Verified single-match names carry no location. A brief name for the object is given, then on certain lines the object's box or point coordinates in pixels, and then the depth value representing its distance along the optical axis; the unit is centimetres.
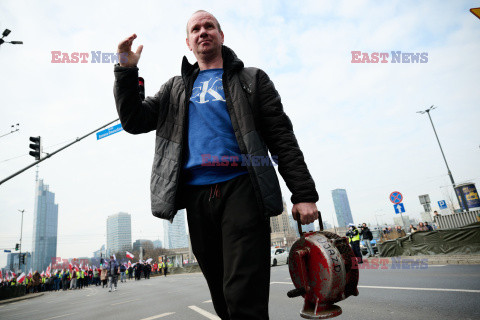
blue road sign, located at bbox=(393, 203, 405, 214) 1412
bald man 156
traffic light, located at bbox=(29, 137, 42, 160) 1175
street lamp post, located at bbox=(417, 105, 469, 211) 2628
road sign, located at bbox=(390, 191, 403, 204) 1416
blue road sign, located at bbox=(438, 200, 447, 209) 2174
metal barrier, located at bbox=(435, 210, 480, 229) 1556
